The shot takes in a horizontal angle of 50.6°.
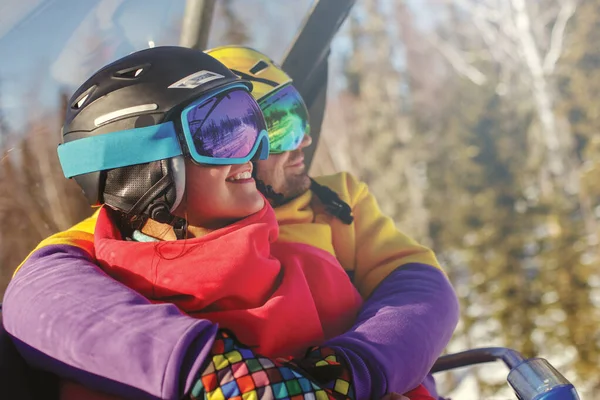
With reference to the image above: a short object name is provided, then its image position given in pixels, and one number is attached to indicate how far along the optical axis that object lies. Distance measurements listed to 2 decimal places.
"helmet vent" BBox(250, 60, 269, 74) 1.69
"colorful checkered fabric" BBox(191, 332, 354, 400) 0.98
